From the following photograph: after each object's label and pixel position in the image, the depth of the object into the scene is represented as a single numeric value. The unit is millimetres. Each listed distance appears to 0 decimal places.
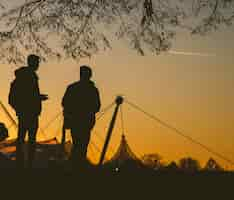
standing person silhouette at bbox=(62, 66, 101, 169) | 13764
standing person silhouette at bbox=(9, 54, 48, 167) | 13584
